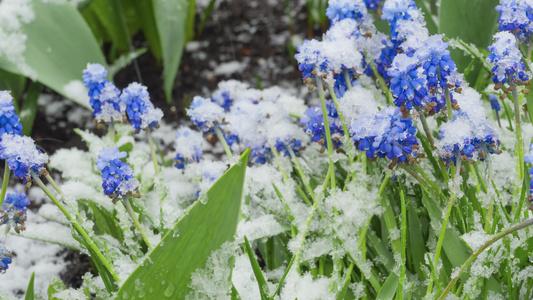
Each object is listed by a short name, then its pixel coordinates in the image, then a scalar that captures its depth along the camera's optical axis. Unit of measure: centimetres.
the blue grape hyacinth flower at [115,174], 71
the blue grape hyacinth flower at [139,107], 76
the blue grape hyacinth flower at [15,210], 73
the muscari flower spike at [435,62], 69
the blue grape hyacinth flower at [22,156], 69
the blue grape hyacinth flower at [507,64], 71
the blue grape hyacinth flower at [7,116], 71
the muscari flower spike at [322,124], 79
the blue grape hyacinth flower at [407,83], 68
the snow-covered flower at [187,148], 85
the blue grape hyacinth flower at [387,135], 70
